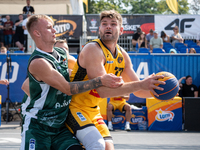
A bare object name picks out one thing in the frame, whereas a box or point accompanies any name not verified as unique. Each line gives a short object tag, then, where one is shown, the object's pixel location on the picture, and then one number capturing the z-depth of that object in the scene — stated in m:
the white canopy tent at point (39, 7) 18.72
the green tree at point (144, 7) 61.66
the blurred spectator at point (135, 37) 12.46
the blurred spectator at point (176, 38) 13.26
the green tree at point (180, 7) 66.62
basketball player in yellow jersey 3.00
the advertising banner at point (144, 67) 9.86
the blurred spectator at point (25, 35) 12.27
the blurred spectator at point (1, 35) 12.42
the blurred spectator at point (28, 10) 13.70
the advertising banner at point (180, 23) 13.50
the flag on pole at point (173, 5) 16.31
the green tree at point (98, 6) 40.62
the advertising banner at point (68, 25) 12.32
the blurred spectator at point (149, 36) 12.68
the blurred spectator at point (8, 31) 12.40
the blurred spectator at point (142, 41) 12.16
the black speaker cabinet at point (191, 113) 8.62
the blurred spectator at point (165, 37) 13.25
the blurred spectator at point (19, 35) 12.35
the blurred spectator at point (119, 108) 8.37
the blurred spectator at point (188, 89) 9.47
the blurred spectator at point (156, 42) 12.24
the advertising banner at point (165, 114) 8.62
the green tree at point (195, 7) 52.22
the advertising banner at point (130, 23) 12.81
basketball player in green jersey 2.96
